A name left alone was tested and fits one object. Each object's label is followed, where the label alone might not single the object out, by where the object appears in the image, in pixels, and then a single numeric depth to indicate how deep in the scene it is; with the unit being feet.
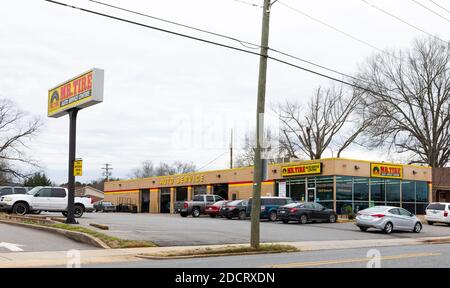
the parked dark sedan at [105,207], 211.00
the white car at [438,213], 118.21
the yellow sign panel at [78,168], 77.46
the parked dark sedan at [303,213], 108.27
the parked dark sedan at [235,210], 121.70
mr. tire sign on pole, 77.56
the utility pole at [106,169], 414.21
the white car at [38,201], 97.25
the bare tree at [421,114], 182.91
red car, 127.34
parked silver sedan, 93.09
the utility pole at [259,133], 58.75
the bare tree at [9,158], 213.25
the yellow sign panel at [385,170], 137.36
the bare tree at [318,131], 207.51
